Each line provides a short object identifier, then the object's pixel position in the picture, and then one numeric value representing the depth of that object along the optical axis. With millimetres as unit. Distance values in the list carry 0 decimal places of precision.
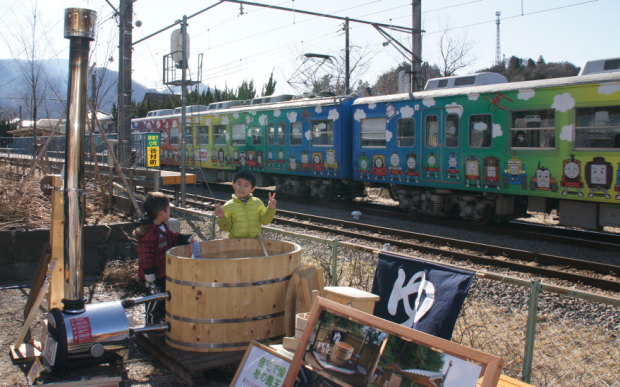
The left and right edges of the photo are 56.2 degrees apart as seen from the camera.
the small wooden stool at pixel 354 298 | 4051
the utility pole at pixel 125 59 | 12477
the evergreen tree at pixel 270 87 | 45062
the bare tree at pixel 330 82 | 35531
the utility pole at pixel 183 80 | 13781
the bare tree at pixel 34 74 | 13307
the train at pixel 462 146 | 11086
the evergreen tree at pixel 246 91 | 48031
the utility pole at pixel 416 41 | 18484
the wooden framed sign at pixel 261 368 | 3695
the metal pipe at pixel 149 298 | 4812
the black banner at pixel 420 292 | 3975
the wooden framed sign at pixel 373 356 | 2938
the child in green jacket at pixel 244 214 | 5582
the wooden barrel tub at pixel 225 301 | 4609
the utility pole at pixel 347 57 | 27703
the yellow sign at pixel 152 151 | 13109
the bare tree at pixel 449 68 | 42222
